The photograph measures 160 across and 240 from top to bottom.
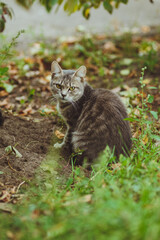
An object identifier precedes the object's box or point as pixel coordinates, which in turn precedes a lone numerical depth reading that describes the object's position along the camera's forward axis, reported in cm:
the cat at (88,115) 572
